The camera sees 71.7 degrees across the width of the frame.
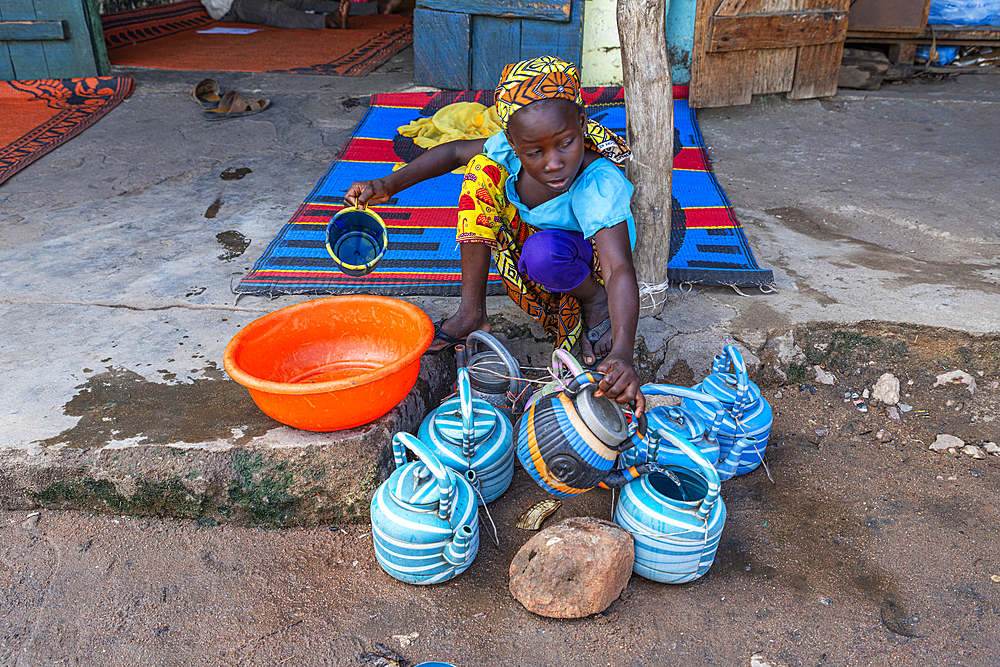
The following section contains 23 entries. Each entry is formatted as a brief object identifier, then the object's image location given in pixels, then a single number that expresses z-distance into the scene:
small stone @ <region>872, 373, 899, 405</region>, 2.20
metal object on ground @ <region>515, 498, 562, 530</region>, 1.80
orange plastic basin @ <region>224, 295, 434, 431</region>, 1.61
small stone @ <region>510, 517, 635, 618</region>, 1.48
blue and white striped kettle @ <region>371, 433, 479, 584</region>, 1.51
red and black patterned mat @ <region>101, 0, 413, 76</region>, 5.52
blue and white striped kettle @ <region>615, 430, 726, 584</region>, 1.51
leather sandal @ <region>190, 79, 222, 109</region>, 4.55
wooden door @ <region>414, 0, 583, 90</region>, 4.46
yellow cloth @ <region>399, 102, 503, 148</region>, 3.85
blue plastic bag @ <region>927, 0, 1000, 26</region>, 5.20
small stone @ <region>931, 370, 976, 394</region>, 2.19
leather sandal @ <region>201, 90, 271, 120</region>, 4.40
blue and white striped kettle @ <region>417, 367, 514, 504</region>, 1.70
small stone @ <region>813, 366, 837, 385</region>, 2.27
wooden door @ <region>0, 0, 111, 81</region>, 4.84
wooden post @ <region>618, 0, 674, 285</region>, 2.04
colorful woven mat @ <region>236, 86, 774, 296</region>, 2.54
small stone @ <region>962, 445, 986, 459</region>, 2.02
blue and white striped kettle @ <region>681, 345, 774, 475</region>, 1.75
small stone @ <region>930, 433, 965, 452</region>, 2.05
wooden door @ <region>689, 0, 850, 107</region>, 4.23
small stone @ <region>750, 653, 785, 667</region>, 1.43
